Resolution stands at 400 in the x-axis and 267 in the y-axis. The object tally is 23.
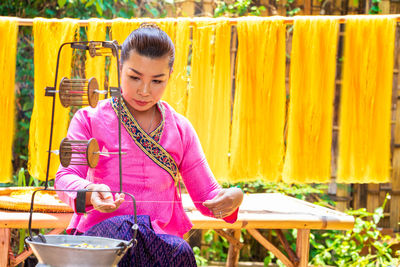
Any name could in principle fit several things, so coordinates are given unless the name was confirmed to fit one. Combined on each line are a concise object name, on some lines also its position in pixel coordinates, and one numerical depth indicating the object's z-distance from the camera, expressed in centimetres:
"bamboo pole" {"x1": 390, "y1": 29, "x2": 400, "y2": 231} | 443
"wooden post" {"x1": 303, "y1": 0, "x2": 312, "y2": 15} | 467
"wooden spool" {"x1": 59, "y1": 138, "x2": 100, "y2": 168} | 119
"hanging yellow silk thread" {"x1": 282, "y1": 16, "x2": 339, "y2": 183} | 296
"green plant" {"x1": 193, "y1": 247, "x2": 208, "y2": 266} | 418
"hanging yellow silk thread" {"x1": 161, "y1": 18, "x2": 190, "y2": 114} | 303
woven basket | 243
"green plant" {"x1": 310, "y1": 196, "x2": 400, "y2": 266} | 397
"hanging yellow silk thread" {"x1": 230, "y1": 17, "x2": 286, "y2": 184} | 302
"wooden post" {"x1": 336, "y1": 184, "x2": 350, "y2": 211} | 453
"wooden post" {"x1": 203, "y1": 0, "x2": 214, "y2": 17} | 471
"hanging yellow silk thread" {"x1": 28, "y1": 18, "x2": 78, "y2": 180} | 301
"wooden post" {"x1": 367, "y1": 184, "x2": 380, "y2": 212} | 446
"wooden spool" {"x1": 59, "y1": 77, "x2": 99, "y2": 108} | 125
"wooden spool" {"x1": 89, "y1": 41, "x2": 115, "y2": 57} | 129
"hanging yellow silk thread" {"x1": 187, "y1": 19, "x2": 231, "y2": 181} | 307
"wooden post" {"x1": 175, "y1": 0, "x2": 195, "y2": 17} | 471
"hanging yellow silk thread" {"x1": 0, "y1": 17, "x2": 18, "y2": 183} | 302
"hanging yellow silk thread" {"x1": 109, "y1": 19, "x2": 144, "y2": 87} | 298
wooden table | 232
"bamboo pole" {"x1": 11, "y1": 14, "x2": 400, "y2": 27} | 294
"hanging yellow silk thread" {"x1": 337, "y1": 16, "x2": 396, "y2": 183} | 296
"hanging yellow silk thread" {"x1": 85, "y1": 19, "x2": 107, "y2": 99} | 303
